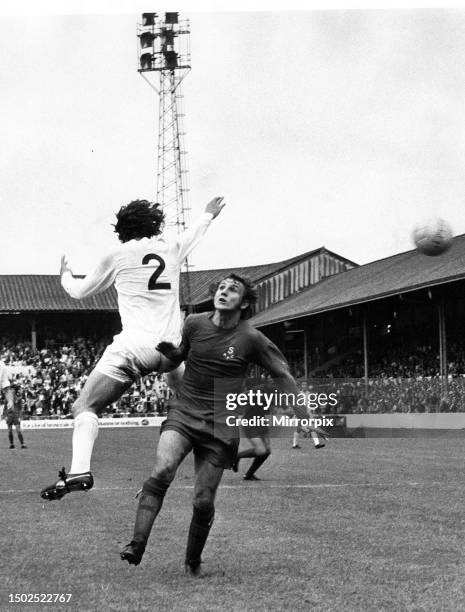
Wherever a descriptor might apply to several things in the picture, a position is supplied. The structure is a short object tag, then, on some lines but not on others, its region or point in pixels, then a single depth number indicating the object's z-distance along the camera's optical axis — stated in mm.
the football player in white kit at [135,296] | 7105
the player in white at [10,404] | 20342
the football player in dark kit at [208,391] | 6918
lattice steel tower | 33938
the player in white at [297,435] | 22644
